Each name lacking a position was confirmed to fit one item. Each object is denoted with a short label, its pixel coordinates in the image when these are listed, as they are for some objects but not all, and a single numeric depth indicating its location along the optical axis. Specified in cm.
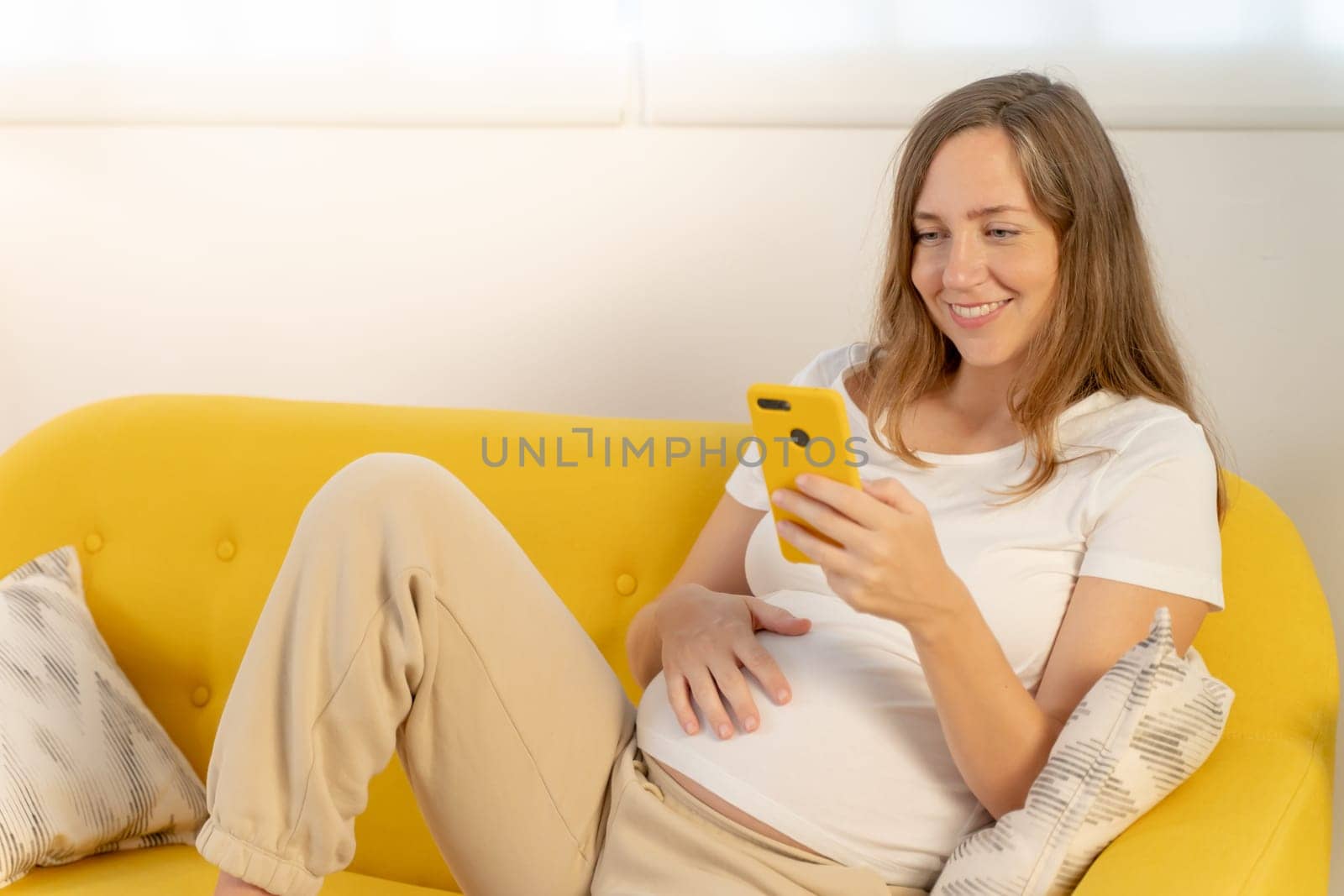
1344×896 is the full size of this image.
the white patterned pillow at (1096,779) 237
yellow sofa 291
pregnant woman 239
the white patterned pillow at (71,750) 277
